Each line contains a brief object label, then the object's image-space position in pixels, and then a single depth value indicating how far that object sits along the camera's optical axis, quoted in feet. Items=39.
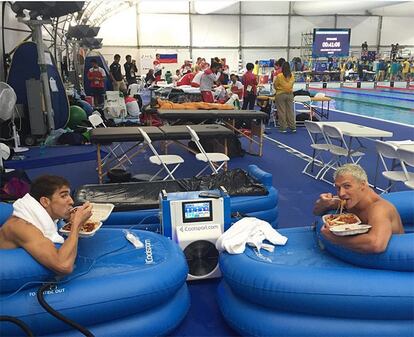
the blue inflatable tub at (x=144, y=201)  11.68
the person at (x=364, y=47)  76.59
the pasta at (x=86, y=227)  8.04
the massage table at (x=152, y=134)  16.87
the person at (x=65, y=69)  43.45
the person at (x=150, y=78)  53.43
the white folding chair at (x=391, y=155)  13.46
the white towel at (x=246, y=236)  8.41
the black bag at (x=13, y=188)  14.07
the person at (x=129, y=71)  49.01
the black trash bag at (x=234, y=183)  12.42
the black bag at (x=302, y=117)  33.04
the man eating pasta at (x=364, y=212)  7.09
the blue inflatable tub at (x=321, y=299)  7.13
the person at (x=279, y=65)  31.71
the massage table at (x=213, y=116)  21.85
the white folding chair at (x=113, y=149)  20.16
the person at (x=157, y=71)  55.95
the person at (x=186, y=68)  52.37
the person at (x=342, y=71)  71.72
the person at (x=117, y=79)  44.07
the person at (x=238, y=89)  34.67
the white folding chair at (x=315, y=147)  18.21
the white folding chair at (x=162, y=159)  15.89
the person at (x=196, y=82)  35.46
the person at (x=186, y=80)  40.36
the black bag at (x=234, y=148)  22.75
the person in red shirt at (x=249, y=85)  31.79
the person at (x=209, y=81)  29.71
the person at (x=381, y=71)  72.13
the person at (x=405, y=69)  69.31
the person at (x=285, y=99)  29.32
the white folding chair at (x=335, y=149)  16.74
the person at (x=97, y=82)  41.42
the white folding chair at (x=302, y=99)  31.42
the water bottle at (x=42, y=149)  23.67
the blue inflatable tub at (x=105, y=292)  6.86
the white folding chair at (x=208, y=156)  16.17
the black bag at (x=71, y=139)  25.82
